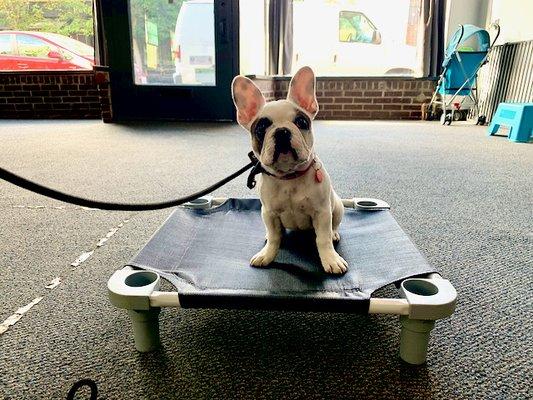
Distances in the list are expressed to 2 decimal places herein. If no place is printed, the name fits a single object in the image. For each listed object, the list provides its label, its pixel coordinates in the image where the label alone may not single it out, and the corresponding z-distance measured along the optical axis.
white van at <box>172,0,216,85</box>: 3.72
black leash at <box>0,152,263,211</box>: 0.55
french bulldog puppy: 0.77
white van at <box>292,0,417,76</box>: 4.54
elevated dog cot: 0.66
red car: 4.74
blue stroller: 3.61
